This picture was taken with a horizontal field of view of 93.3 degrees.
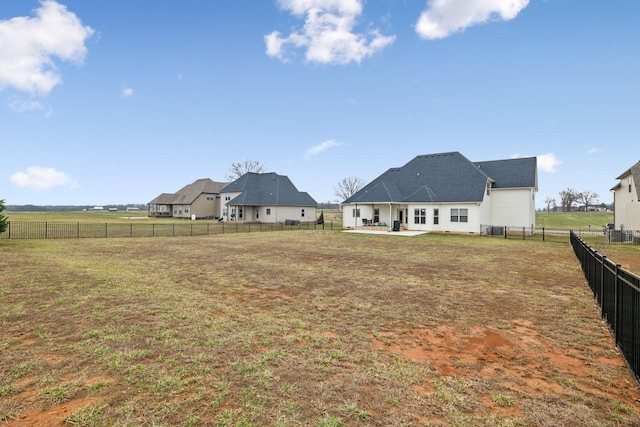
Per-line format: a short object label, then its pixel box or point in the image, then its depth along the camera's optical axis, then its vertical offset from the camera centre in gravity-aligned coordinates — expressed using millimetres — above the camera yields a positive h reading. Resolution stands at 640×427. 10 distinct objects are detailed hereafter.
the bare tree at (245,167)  74562 +11725
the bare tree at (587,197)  91500 +5337
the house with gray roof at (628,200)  23094 +1220
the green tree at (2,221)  18311 -428
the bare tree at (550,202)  103869 +4365
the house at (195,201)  59406 +2807
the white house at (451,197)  29484 +1843
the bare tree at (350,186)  87625 +8371
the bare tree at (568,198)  93938 +5265
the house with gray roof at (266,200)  46906 +2198
